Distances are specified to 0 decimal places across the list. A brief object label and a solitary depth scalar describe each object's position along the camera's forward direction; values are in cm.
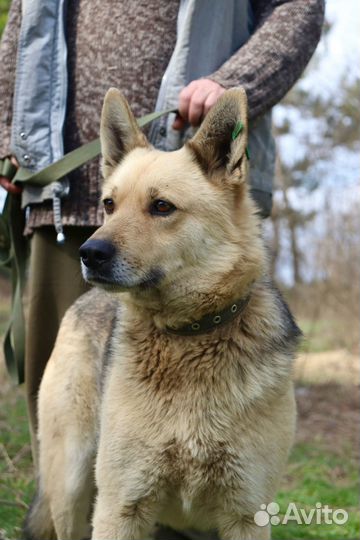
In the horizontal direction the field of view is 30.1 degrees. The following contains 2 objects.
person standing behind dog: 328
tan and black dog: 254
